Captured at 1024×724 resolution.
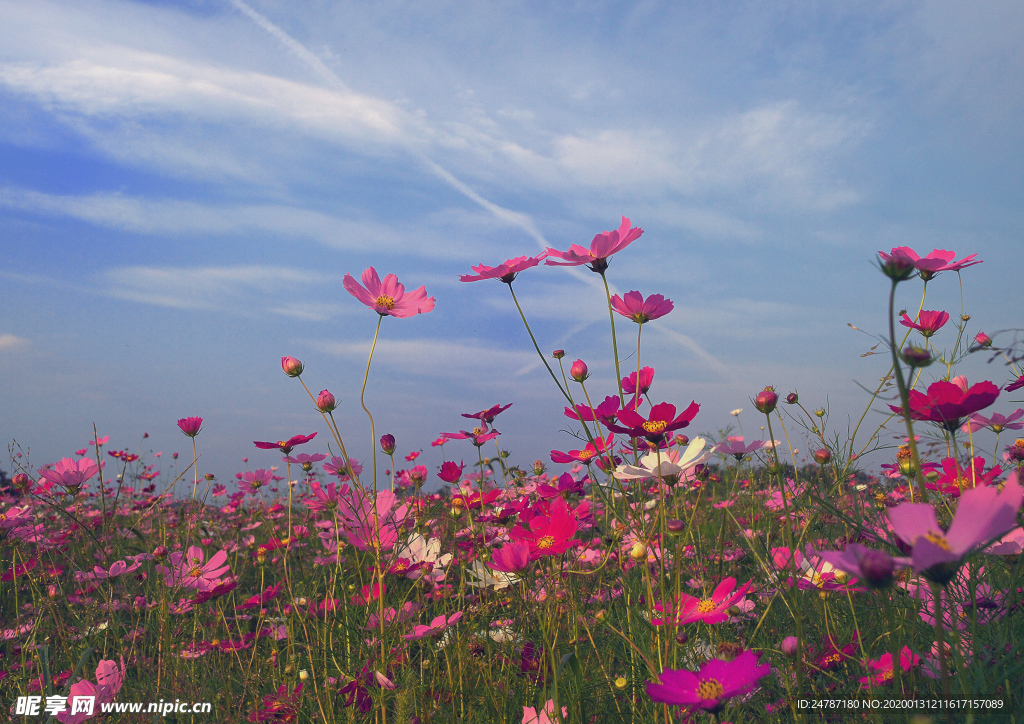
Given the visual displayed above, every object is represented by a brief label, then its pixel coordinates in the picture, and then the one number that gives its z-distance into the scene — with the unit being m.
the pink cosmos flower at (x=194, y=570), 0.72
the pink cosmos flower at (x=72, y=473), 0.72
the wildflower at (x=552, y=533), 0.51
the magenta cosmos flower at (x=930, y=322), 0.63
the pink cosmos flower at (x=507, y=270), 0.57
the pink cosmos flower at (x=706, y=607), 0.45
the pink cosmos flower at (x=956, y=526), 0.27
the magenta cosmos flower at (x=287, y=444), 0.68
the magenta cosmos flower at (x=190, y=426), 0.77
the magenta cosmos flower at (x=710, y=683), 0.38
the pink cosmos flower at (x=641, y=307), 0.55
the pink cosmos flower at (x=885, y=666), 0.46
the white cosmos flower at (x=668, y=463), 0.49
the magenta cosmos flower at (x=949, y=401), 0.43
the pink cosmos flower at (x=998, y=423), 0.57
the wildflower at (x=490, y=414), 0.71
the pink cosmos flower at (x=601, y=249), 0.53
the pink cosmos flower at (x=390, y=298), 0.61
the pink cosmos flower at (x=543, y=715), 0.52
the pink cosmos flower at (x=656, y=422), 0.47
